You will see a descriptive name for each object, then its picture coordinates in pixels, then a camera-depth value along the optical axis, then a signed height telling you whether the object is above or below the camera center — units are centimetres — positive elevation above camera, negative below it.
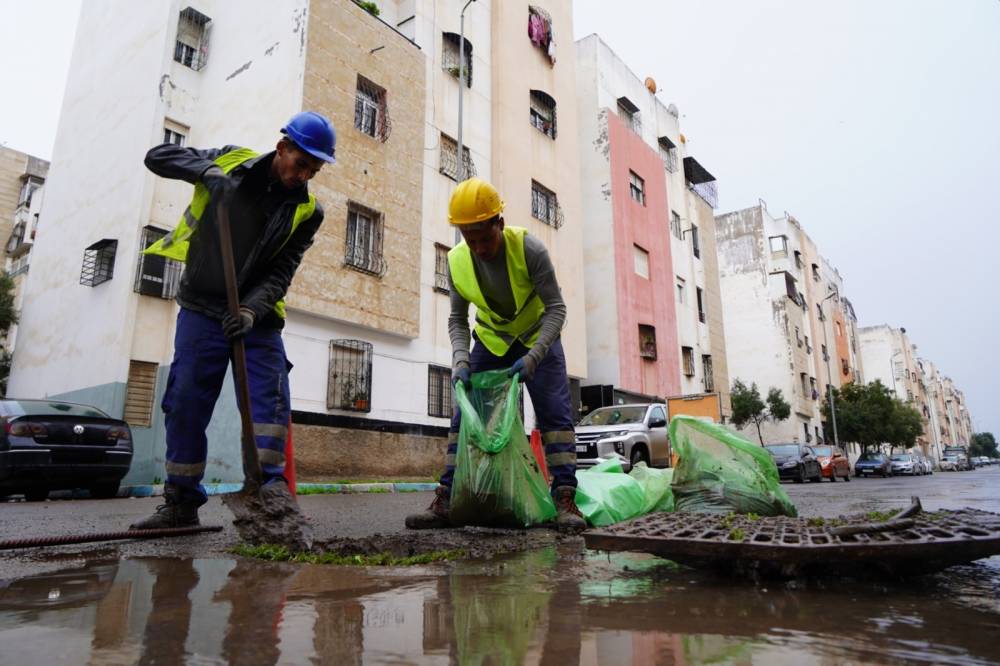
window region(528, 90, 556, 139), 1939 +1080
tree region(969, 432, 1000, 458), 12150 +620
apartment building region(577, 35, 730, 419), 2152 +821
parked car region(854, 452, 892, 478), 2833 +51
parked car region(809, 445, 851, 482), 2055 +46
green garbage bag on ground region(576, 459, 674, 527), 355 -10
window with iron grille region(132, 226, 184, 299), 1130 +349
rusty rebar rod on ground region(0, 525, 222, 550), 258 -25
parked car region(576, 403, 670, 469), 1110 +71
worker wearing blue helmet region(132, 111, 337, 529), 305 +92
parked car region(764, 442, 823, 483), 1844 +42
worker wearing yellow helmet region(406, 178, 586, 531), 350 +92
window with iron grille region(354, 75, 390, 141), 1391 +778
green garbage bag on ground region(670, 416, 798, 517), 335 +1
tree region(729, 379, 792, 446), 2984 +326
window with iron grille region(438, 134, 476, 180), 1567 +761
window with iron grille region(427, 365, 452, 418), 1427 +184
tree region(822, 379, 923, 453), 3725 +346
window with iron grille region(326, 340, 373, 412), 1247 +192
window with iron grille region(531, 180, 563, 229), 1873 +775
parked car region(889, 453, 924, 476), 3038 +59
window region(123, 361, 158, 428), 1091 +138
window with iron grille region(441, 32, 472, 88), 1634 +1054
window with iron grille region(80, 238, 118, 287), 1195 +390
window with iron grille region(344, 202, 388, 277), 1312 +477
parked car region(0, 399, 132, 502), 631 +28
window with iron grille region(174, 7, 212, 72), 1420 +948
